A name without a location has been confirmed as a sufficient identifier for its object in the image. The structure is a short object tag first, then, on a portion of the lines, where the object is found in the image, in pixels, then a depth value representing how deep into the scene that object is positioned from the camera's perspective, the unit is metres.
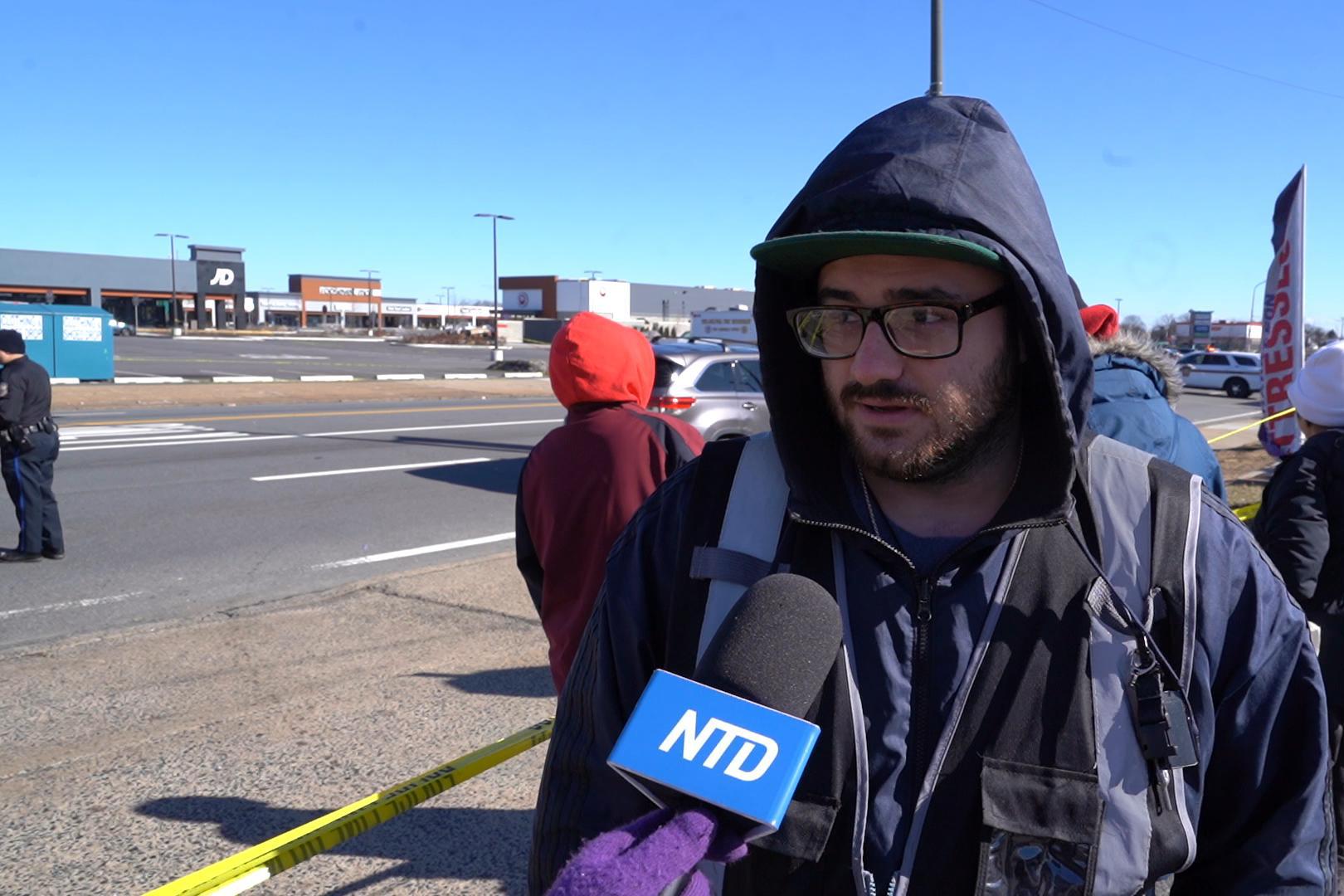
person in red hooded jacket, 3.48
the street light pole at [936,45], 10.60
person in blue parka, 3.31
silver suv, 12.35
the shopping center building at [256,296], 73.00
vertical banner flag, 9.12
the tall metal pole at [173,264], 70.94
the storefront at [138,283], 70.75
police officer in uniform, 8.12
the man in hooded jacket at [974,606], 1.36
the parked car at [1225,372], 39.03
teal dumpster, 26.17
